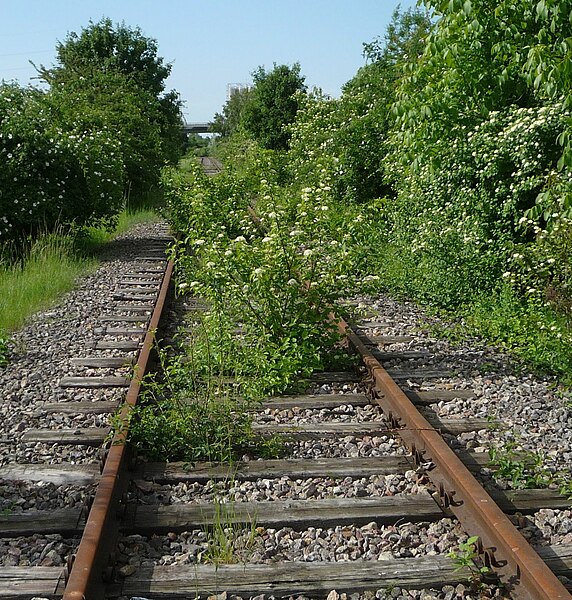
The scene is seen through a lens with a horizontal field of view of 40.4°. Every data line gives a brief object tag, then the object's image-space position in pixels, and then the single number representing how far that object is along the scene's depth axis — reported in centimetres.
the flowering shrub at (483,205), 873
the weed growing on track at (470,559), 316
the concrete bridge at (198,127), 14694
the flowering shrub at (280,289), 615
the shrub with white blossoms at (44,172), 1211
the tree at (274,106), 3347
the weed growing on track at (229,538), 336
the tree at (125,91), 2120
